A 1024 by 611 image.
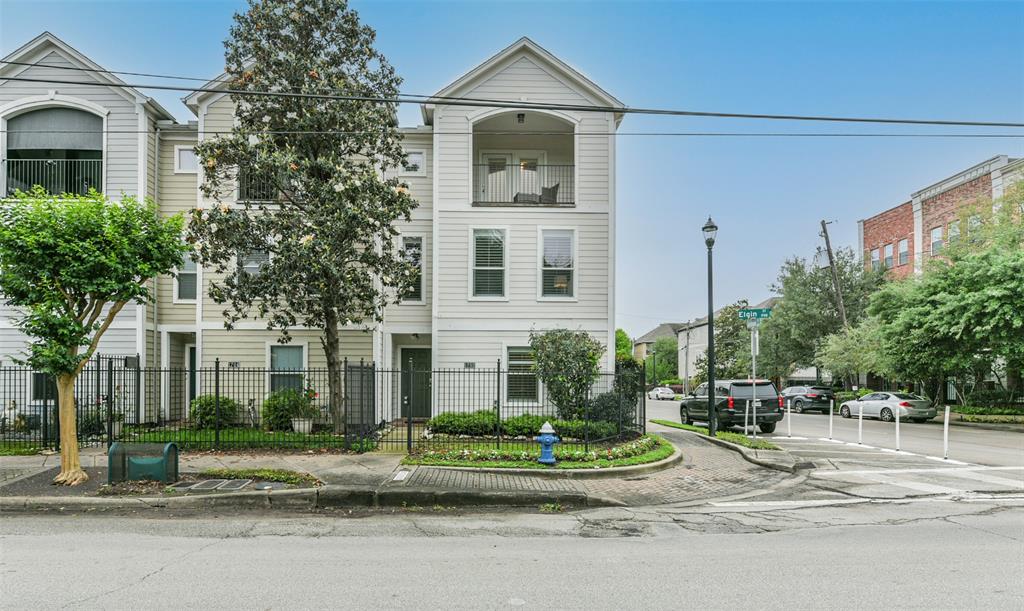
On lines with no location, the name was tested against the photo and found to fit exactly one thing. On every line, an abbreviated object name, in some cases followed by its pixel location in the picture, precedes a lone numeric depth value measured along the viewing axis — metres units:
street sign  16.69
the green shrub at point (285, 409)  16.14
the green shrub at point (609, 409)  15.11
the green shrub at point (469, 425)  15.20
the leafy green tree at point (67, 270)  9.81
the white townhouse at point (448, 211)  18.02
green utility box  10.02
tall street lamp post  17.14
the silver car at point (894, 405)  28.53
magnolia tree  14.44
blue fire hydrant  11.56
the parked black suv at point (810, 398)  36.53
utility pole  37.59
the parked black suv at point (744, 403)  20.55
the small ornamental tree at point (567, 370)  15.31
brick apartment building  32.88
